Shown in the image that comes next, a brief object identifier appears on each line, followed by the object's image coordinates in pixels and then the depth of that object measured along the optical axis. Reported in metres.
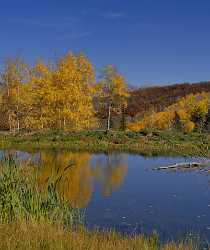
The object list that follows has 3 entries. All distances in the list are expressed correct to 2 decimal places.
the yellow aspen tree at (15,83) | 33.12
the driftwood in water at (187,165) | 16.34
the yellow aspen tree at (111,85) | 36.23
